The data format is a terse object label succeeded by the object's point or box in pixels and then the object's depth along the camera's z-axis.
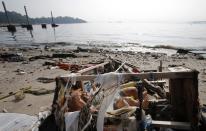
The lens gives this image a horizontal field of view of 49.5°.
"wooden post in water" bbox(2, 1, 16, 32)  50.63
